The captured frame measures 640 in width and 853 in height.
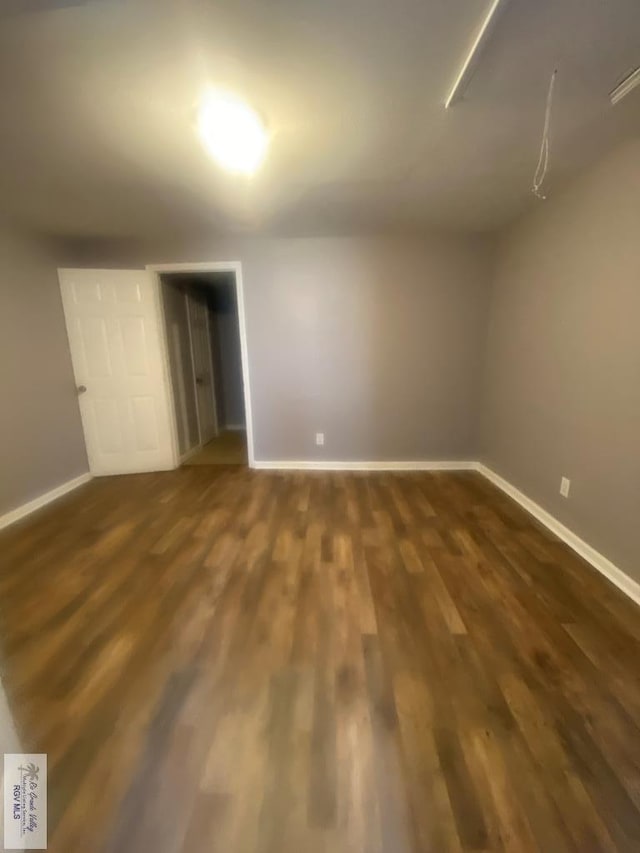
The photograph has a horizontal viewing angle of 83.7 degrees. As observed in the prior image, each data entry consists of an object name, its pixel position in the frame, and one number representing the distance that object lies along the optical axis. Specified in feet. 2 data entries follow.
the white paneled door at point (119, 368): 11.95
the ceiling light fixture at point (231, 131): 5.20
